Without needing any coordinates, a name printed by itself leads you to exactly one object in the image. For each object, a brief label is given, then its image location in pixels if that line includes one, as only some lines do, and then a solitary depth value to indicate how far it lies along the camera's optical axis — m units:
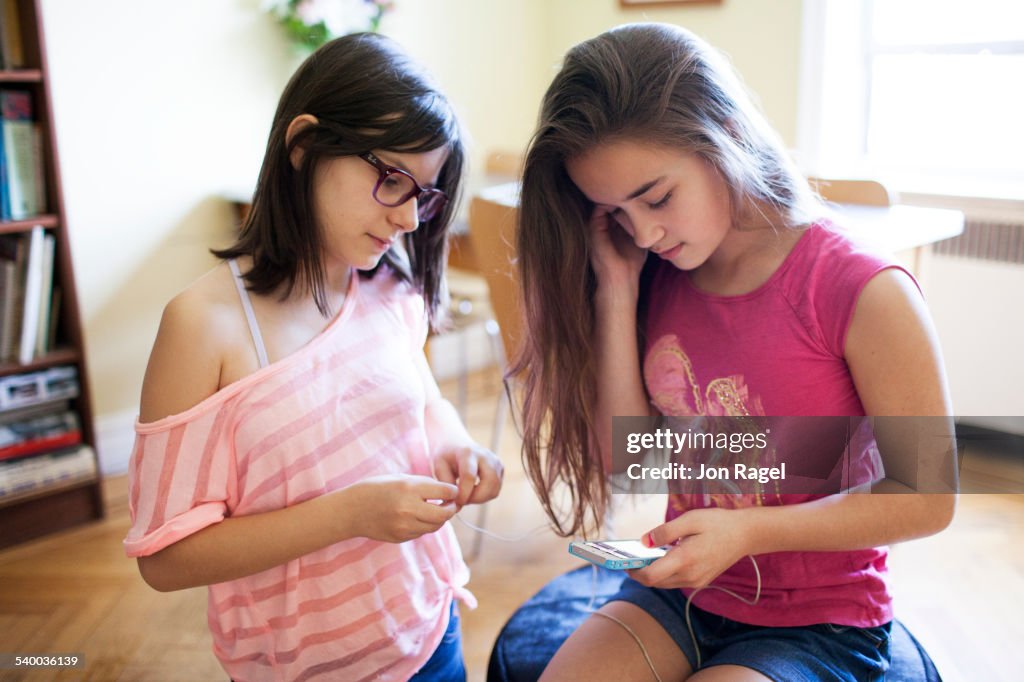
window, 2.63
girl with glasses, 0.95
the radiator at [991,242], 2.32
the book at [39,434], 2.18
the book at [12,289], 2.14
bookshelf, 2.10
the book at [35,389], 2.16
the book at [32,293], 2.12
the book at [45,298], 2.17
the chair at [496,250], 1.71
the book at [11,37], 2.08
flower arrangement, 2.73
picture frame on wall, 3.02
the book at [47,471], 2.17
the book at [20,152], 2.11
